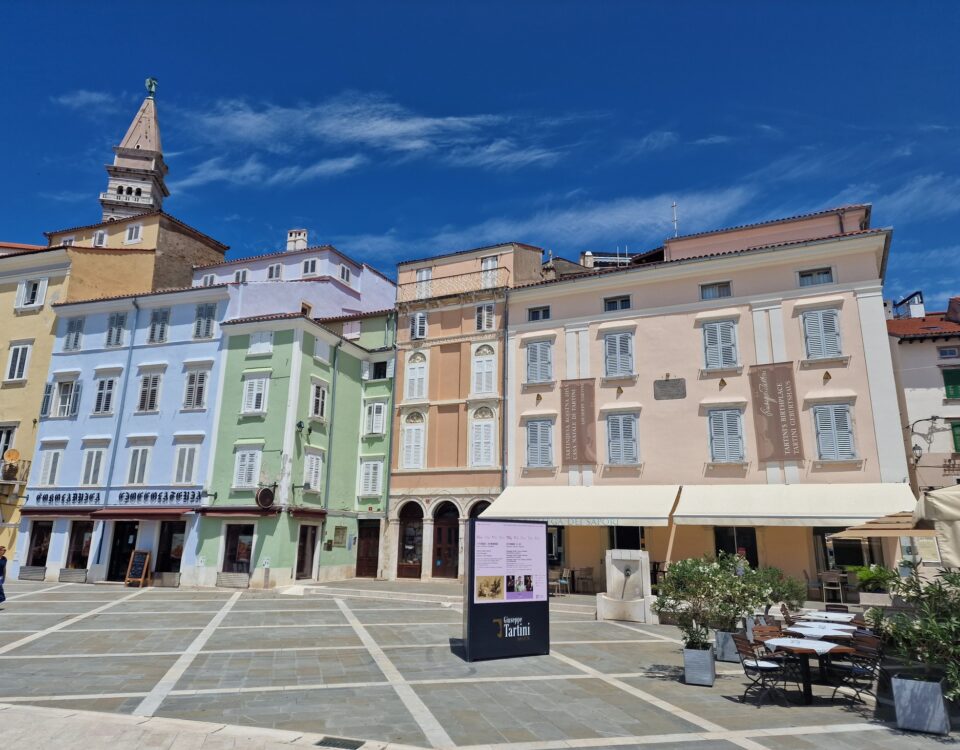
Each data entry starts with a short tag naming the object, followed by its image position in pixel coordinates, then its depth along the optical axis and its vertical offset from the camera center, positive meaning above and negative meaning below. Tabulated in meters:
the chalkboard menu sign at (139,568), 26.39 -1.41
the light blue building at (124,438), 27.75 +4.21
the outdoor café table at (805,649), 9.05 -1.44
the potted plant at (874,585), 15.88 -1.02
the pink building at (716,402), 21.19 +5.08
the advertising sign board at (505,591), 12.42 -1.00
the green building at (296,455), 26.25 +3.46
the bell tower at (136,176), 57.97 +32.27
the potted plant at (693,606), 10.54 -1.11
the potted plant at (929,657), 7.96 -1.36
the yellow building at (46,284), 31.22 +12.79
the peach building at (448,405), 27.16 +5.73
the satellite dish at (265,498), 25.69 +1.46
